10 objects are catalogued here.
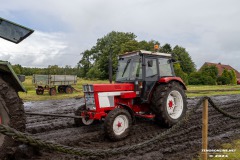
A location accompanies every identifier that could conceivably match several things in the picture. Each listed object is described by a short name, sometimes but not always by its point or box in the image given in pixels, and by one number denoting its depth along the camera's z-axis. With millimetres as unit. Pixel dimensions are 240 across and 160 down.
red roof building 63950
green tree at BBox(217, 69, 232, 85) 44781
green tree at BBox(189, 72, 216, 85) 41438
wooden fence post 4590
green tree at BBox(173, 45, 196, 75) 59406
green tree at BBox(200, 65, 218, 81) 45138
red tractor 6453
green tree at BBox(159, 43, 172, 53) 56378
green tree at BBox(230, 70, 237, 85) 46706
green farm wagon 21328
